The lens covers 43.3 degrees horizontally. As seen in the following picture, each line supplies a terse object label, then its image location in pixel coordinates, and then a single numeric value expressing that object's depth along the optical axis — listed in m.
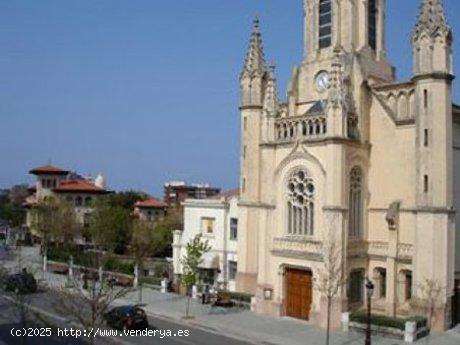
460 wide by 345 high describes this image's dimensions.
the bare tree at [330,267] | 32.25
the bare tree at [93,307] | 20.19
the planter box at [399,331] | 29.59
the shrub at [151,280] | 46.72
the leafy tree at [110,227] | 61.97
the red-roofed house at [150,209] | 82.50
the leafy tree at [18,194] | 124.39
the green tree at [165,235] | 60.58
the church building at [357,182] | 32.34
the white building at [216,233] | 46.44
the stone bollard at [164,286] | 45.41
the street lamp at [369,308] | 25.05
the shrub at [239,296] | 38.78
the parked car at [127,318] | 31.16
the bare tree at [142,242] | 50.07
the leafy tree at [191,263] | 38.88
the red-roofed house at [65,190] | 81.31
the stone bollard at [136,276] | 46.67
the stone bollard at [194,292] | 42.52
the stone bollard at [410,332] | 29.56
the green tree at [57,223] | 66.56
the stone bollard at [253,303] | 37.80
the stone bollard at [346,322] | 32.19
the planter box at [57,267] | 56.72
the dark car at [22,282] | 35.04
